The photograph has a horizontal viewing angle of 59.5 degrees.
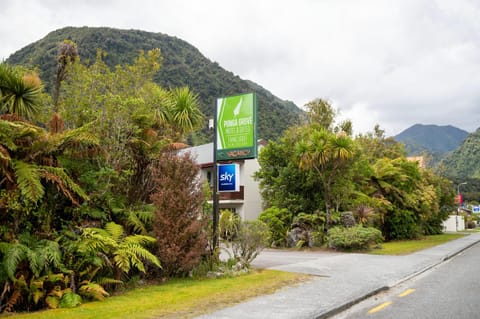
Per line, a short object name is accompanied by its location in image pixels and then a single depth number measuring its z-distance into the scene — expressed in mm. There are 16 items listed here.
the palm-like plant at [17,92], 8810
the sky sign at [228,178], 12562
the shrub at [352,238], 19516
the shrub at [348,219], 21609
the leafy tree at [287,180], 23766
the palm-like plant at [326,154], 20969
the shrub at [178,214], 10102
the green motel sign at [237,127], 12547
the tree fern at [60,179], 8047
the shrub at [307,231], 21516
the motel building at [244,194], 32281
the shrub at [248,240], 12031
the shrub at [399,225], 28219
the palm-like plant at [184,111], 13102
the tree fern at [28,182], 7434
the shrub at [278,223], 23234
